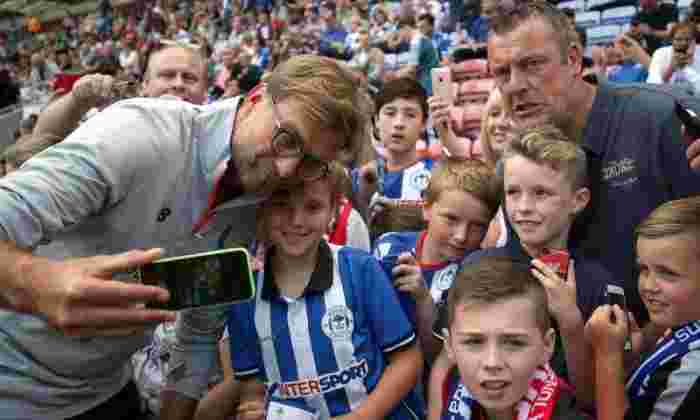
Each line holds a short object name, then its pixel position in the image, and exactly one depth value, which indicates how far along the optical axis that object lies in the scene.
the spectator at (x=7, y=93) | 10.59
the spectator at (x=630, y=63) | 7.95
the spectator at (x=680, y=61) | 7.32
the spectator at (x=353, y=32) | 12.72
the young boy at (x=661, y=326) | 1.91
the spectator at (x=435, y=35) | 10.12
